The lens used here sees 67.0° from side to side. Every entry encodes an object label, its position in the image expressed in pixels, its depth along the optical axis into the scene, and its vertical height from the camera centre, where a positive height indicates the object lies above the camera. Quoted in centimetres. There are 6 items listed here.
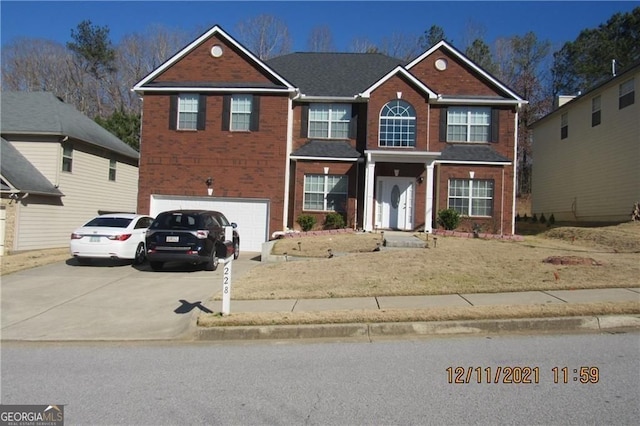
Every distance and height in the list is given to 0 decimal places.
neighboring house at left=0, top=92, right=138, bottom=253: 1873 +201
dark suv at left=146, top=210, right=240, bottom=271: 1246 -49
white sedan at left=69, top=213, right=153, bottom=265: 1324 -63
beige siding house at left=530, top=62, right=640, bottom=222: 1984 +386
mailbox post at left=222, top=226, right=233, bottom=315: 776 -103
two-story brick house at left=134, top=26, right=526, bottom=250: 1930 +328
